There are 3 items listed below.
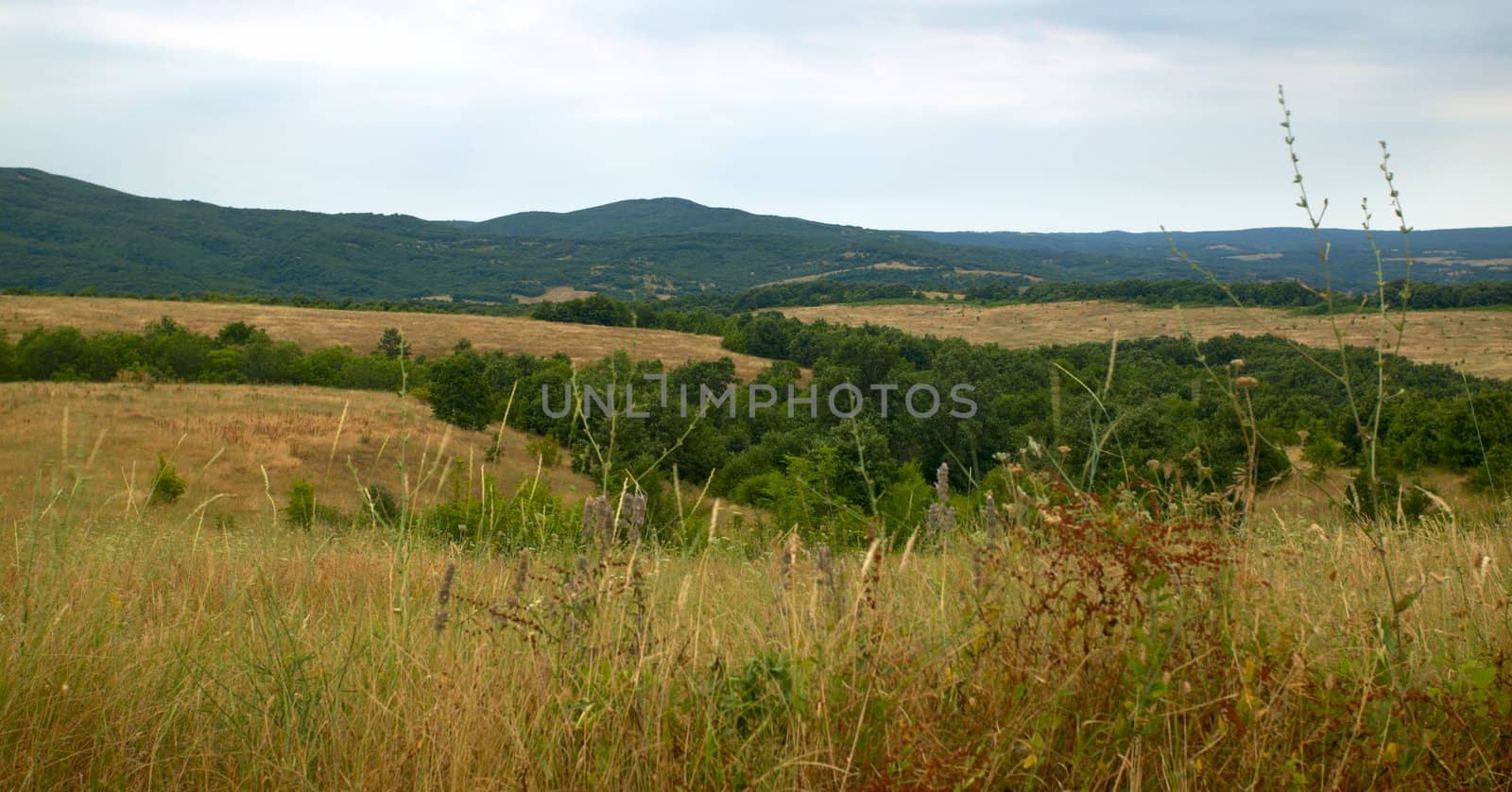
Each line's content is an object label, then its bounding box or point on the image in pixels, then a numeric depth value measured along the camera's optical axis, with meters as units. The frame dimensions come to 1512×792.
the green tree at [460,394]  41.84
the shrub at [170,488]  20.48
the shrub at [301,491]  20.39
